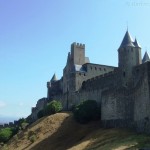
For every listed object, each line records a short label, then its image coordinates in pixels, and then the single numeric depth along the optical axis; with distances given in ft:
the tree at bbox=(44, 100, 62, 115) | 133.27
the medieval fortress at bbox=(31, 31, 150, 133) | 87.04
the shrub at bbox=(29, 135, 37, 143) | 111.78
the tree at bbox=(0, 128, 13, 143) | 133.74
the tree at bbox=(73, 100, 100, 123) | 112.81
